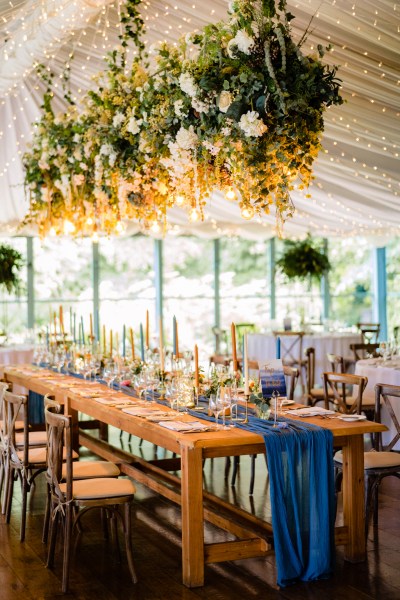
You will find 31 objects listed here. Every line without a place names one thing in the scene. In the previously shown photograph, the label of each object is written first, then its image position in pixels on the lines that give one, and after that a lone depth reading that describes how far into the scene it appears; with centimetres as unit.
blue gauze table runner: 435
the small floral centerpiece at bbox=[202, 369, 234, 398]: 507
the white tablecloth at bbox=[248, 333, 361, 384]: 1184
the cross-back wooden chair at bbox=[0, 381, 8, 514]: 585
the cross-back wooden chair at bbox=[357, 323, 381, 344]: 1226
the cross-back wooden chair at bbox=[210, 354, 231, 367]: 927
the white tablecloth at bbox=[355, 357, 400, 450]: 757
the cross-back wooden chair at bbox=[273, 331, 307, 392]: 1152
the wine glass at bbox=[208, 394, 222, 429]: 471
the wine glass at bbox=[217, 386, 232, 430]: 469
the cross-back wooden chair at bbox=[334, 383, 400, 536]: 515
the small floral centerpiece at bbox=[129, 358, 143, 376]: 642
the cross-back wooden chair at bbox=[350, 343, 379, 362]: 985
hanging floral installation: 490
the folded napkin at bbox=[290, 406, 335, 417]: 494
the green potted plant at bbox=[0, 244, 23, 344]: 1129
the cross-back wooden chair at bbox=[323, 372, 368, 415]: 602
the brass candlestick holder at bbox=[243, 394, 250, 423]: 476
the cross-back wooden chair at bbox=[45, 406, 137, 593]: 451
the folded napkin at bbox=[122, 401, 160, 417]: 511
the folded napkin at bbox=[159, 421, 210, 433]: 455
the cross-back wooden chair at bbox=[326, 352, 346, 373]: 810
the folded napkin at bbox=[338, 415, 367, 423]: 474
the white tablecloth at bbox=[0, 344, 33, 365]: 1048
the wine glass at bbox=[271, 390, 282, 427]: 465
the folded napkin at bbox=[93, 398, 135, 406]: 556
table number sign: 489
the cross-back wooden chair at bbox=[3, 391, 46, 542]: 534
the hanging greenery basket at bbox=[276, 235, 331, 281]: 1293
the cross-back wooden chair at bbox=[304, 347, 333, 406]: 829
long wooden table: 432
